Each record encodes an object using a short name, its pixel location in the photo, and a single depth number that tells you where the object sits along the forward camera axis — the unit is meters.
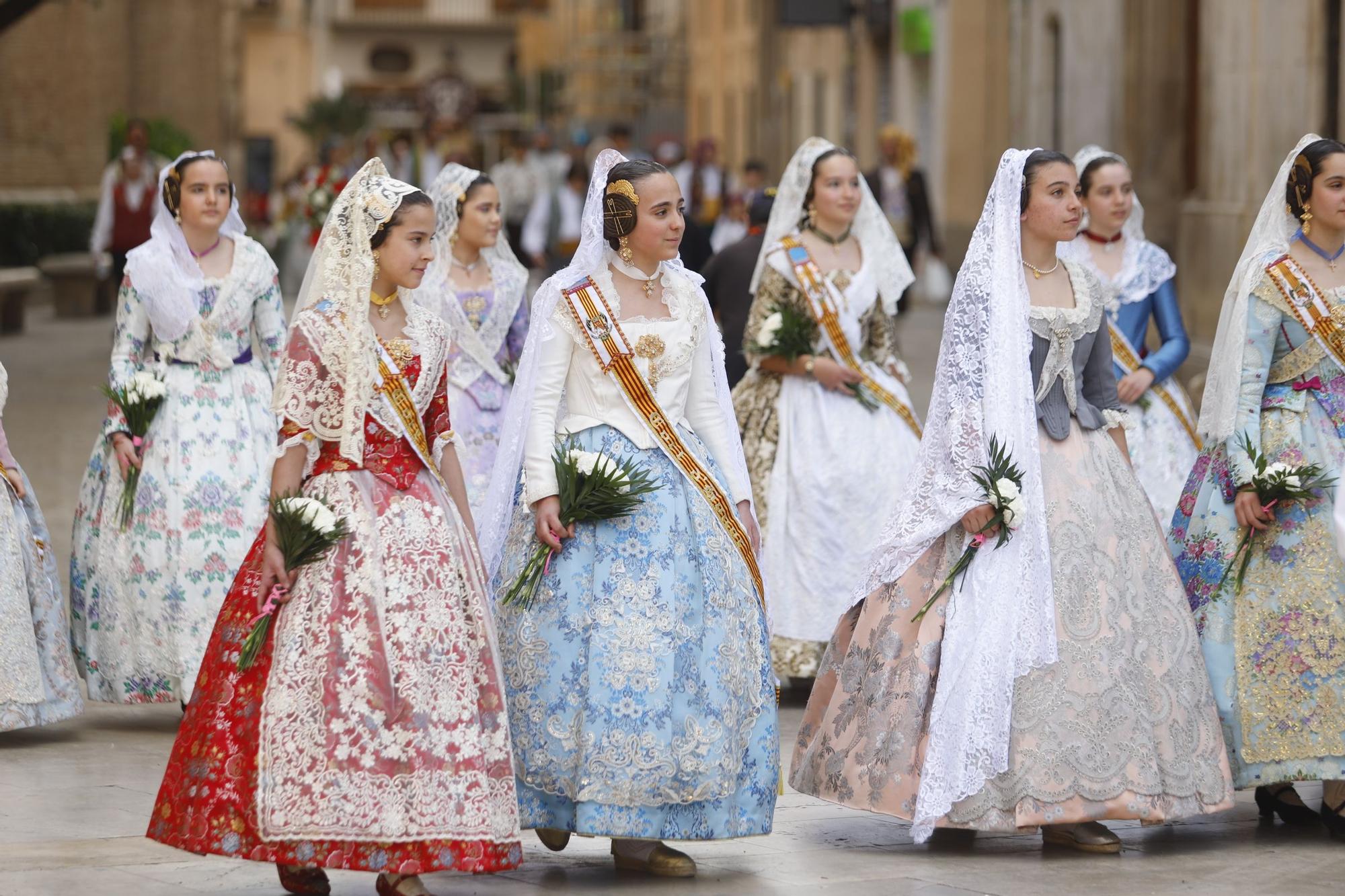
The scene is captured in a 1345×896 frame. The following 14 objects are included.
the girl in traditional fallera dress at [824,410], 16.98
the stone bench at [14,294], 45.85
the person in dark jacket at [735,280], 18.79
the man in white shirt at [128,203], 39.00
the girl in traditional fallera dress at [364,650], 10.30
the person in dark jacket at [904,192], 46.33
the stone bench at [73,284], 52.73
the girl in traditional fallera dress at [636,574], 11.09
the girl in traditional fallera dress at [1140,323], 16.78
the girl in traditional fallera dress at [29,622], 14.63
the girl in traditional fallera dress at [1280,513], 12.40
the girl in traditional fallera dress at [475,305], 17.20
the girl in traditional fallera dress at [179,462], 15.59
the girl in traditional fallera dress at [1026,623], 11.73
